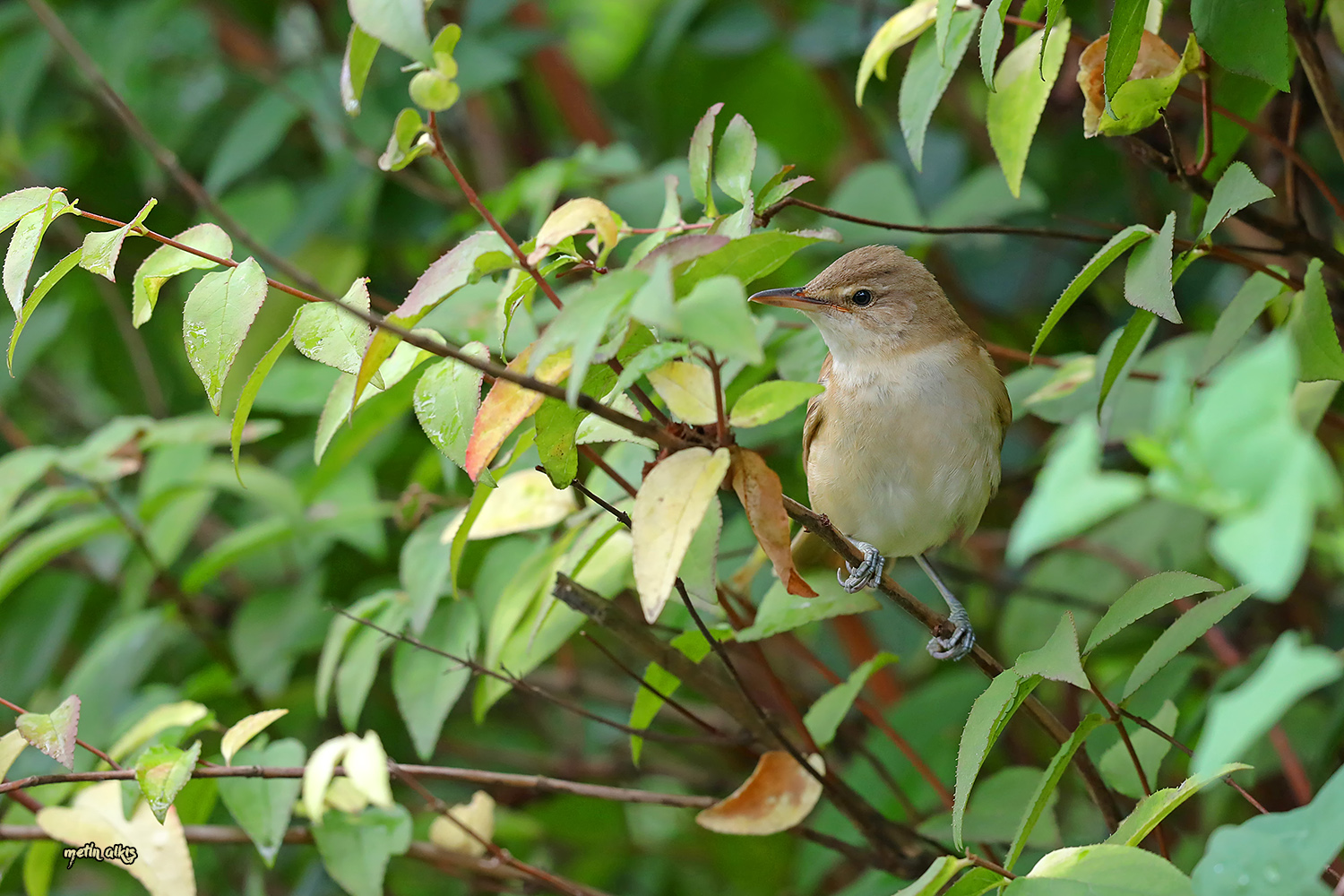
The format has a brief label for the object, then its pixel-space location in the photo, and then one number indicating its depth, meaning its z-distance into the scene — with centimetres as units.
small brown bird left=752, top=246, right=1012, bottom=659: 399
